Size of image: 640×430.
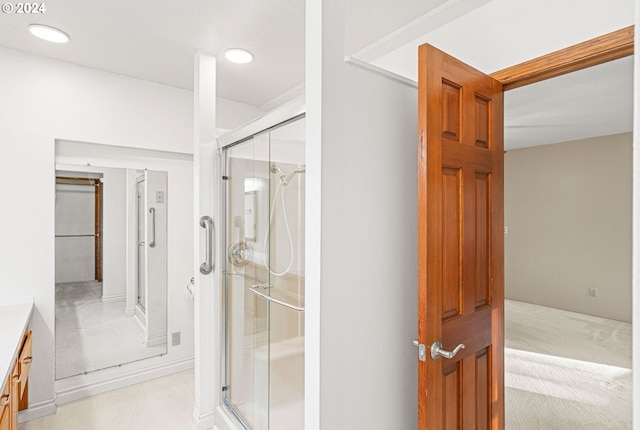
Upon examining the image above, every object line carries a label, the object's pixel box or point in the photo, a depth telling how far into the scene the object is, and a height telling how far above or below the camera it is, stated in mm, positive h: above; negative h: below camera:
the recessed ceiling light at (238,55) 2324 +1138
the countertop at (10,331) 1405 -618
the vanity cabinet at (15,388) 1369 -831
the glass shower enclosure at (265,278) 1682 -363
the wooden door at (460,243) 1172 -110
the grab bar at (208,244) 2273 -198
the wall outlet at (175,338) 3008 -1112
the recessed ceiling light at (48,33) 2018 +1127
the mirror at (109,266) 2559 -428
